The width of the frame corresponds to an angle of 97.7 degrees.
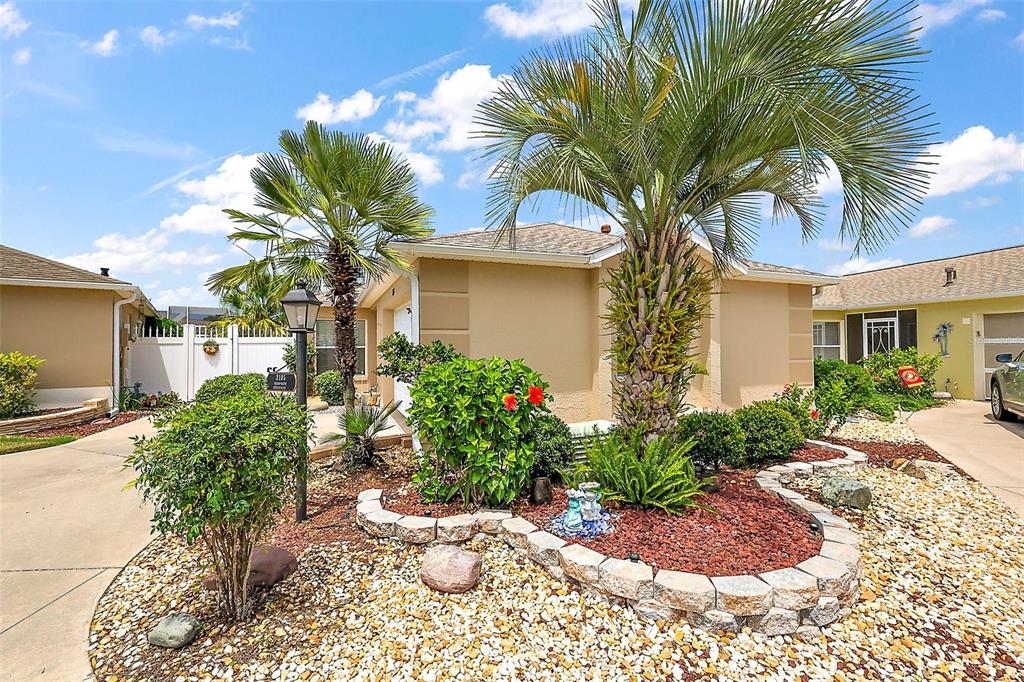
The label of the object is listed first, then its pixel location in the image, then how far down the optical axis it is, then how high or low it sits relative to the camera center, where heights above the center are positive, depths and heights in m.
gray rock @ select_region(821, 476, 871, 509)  5.01 -1.73
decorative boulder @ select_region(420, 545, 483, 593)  3.55 -1.82
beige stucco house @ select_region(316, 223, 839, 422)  7.33 +0.58
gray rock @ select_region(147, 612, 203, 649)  3.00 -1.92
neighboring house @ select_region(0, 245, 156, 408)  11.19 +0.66
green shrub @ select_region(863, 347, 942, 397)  12.87 -0.81
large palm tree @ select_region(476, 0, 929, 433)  3.61 +2.04
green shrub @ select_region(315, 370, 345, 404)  13.15 -1.22
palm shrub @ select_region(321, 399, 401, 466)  6.44 -1.21
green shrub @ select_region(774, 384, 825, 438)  7.49 -1.18
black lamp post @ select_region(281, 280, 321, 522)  5.00 +0.30
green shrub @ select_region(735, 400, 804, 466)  6.34 -1.32
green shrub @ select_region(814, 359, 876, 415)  8.84 -0.89
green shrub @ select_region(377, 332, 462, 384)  6.14 -0.15
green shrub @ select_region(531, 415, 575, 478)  5.26 -1.27
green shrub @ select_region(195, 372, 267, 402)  11.45 -0.97
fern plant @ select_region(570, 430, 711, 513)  4.48 -1.35
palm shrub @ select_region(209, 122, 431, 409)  7.13 +2.23
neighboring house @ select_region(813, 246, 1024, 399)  13.23 +0.88
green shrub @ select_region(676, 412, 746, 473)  5.92 -1.31
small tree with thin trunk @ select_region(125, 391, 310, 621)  2.91 -0.83
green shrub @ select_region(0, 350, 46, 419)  9.89 -0.72
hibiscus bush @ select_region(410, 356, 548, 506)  4.60 -0.82
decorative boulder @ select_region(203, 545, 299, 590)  3.54 -1.79
